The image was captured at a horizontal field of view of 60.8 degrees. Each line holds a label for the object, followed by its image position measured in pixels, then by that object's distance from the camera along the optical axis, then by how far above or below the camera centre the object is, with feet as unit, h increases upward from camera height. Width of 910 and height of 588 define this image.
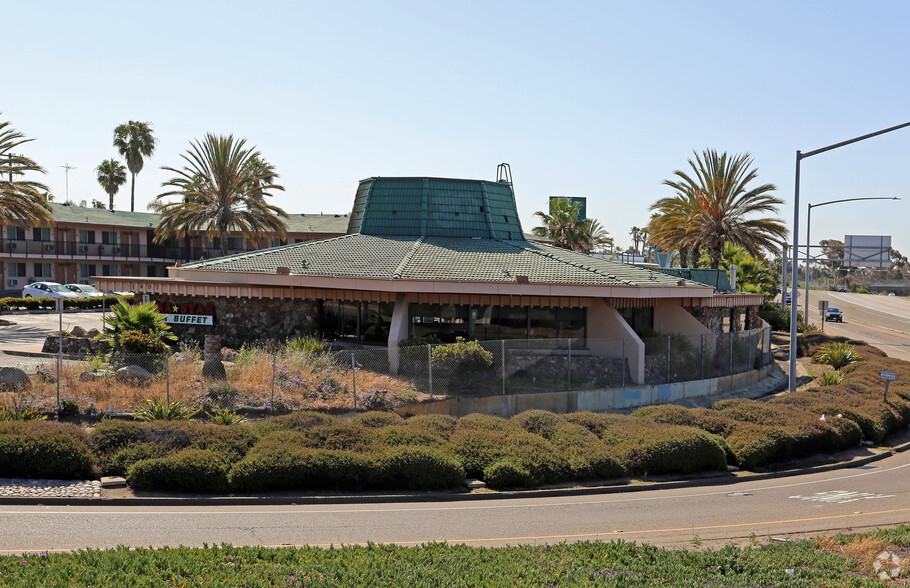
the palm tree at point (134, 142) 287.28 +45.79
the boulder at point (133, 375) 72.08 -10.37
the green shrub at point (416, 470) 52.70 -13.72
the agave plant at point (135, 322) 85.34 -6.28
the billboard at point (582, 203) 315.99 +28.26
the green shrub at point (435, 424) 61.26 -12.66
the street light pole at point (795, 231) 77.12 +4.80
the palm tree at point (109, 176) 292.61 +33.59
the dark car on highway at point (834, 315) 242.17 -12.69
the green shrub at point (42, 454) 49.44 -12.30
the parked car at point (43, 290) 183.08 -6.26
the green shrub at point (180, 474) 48.88 -13.22
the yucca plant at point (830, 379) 107.96 -14.58
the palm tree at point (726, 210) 144.25 +11.79
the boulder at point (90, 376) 71.92 -10.42
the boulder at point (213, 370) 74.64 -10.03
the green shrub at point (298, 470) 49.88 -13.29
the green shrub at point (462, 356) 78.36 -8.87
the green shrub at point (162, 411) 64.08 -12.21
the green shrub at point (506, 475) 54.29 -14.41
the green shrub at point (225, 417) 64.85 -12.78
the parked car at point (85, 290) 189.04 -6.51
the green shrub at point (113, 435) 53.47 -11.93
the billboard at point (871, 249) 205.77 +7.00
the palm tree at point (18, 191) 142.82 +13.48
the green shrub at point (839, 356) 125.39 -13.28
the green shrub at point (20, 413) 59.67 -11.74
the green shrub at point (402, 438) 57.06 -12.61
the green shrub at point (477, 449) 56.49 -13.35
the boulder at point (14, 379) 67.46 -10.18
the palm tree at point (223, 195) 152.05 +14.26
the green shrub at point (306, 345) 88.07 -8.96
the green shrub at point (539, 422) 65.41 -13.02
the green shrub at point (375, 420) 62.90 -12.43
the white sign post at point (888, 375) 80.71 -10.44
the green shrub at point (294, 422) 59.62 -12.17
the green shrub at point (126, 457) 51.39 -12.80
